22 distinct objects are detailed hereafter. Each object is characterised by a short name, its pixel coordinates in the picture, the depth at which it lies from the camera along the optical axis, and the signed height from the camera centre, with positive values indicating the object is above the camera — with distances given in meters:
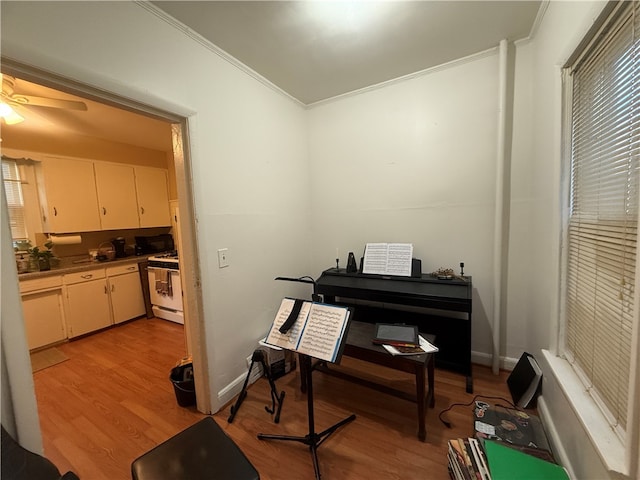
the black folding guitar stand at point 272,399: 1.80 -1.30
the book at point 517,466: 1.10 -1.14
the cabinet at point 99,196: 3.14 +0.47
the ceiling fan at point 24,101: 1.89 +1.04
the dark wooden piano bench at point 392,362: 1.53 -0.91
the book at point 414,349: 1.54 -0.81
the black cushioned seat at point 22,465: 0.82 -0.77
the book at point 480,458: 1.14 -1.15
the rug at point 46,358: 2.58 -1.33
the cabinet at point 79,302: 2.85 -0.88
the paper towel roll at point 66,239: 3.25 -0.10
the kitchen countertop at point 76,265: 2.85 -0.44
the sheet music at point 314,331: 1.27 -0.58
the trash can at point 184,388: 1.89 -1.19
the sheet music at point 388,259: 2.33 -0.39
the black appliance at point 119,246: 3.75 -0.25
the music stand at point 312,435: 1.36 -1.30
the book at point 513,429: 1.30 -1.25
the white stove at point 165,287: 3.47 -0.83
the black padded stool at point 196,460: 0.98 -0.94
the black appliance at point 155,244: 4.01 -0.26
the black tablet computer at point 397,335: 1.62 -0.78
